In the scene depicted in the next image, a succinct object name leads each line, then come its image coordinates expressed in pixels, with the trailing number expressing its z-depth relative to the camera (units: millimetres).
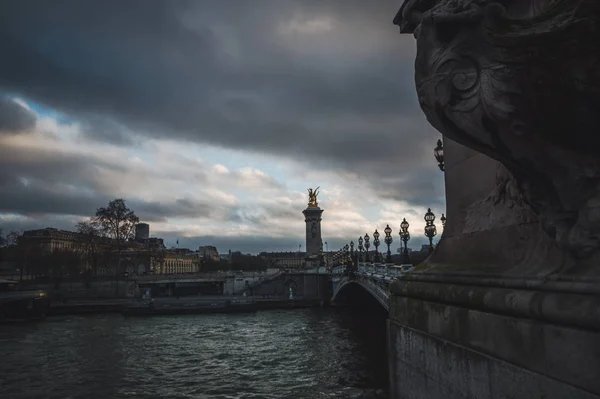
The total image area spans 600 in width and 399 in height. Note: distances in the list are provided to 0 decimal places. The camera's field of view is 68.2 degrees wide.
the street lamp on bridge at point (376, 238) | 32062
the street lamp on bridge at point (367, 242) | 37497
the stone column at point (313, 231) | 78562
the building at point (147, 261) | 96000
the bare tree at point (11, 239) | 85088
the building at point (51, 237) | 109125
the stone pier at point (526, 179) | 3604
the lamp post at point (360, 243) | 41712
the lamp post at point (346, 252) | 54025
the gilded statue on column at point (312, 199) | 82500
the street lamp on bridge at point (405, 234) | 21344
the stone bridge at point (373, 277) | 20822
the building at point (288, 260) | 186425
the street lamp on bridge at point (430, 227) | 17755
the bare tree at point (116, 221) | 68625
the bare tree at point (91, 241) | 69625
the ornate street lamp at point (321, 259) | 71075
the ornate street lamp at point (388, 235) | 25361
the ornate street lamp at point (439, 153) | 12852
